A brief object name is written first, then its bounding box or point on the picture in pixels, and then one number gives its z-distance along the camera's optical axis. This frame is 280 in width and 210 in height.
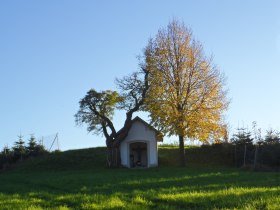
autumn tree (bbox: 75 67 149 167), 38.81
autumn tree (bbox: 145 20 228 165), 35.12
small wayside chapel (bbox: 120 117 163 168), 40.25
